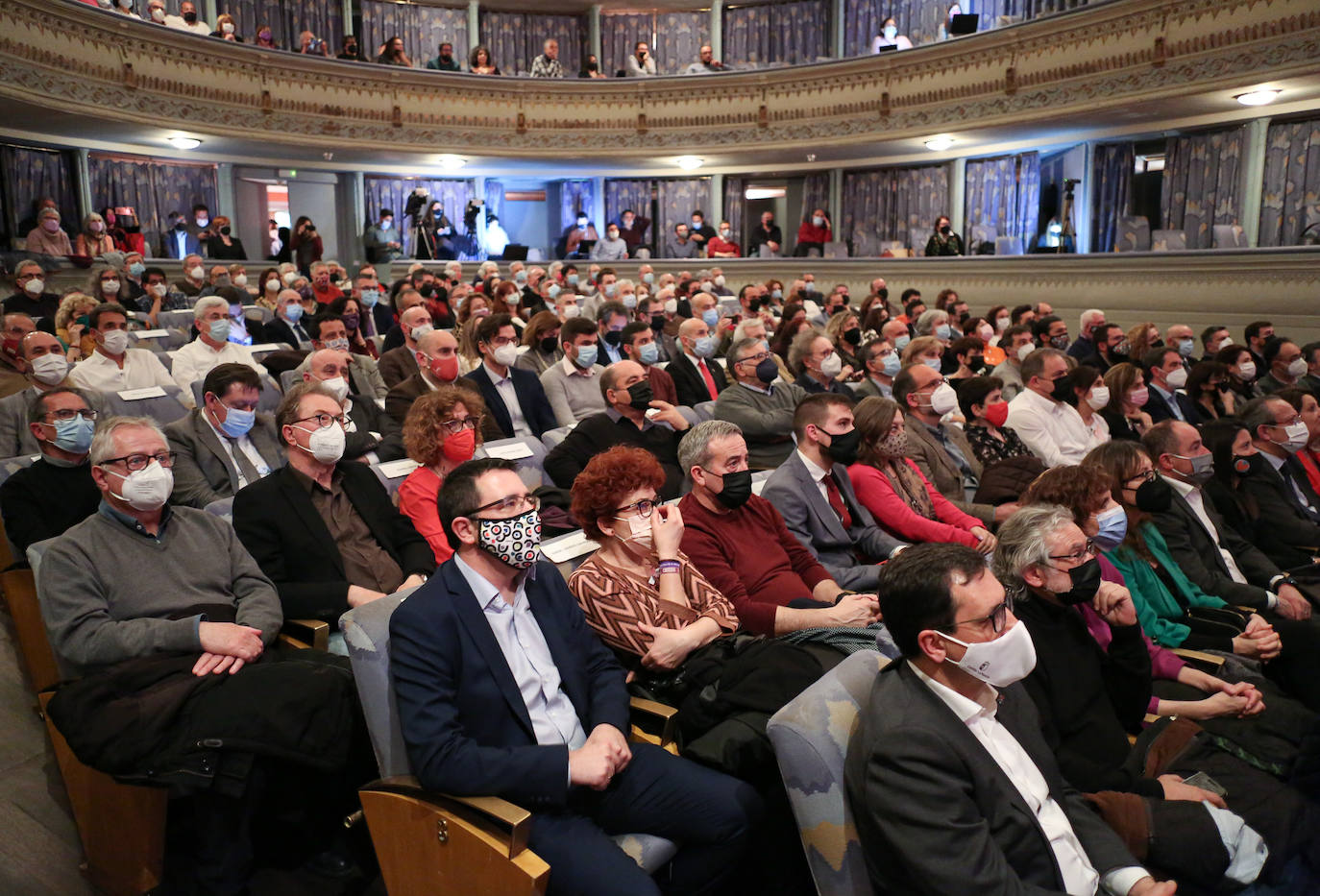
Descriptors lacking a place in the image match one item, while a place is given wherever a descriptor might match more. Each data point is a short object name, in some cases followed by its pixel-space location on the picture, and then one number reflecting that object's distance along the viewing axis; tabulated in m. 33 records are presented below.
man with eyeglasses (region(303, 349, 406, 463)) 4.41
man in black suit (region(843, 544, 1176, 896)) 1.70
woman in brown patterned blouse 2.61
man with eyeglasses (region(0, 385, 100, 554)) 3.23
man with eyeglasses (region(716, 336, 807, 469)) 4.71
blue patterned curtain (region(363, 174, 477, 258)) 16.62
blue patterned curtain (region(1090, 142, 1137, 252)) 12.73
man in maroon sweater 2.94
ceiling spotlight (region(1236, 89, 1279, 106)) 10.36
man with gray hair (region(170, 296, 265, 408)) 5.67
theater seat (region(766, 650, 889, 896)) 1.84
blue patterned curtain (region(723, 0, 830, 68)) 16.48
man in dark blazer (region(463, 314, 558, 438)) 5.22
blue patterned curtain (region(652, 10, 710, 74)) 17.33
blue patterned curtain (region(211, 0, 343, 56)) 15.00
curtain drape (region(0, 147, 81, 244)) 12.21
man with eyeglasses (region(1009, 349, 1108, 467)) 4.98
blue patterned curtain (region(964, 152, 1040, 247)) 13.87
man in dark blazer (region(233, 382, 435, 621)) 2.97
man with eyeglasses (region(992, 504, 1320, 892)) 2.19
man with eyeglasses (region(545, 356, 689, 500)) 4.13
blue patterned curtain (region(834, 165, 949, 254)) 15.07
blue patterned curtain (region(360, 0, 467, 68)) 16.41
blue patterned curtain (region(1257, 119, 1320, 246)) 10.80
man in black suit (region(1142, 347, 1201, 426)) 6.05
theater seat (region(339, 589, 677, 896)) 1.91
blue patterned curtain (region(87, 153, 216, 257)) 13.45
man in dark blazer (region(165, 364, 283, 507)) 3.73
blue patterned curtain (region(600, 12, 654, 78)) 17.45
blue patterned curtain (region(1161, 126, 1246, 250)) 11.49
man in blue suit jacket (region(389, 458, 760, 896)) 2.02
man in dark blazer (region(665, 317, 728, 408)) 5.95
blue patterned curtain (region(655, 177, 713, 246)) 17.61
